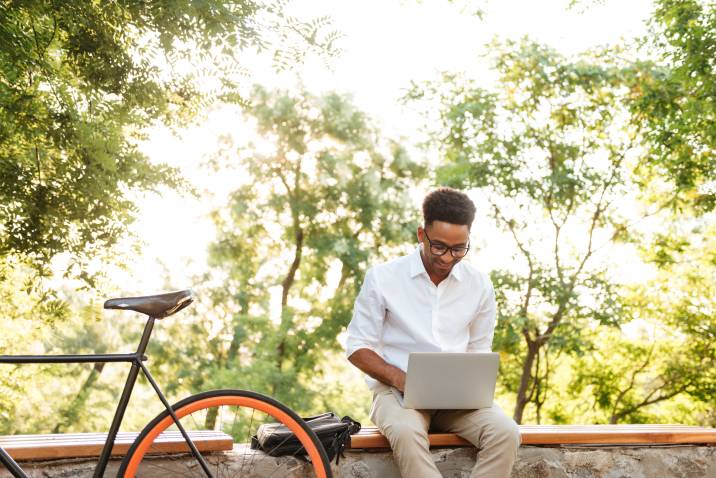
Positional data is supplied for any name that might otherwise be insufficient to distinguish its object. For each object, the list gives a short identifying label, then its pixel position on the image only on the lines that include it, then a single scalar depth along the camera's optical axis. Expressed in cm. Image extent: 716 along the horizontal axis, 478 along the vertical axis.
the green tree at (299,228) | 1334
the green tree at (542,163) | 857
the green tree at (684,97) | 561
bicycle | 226
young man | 278
